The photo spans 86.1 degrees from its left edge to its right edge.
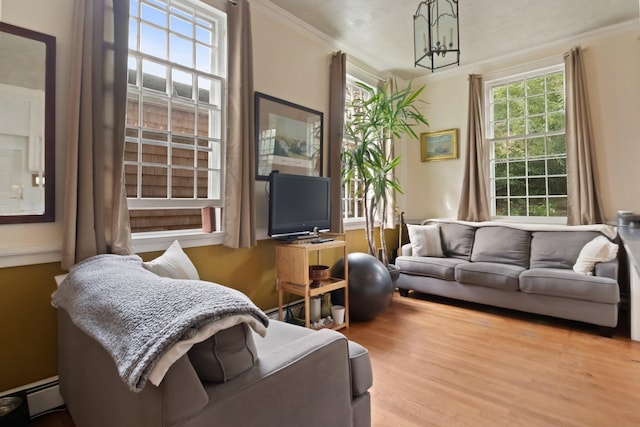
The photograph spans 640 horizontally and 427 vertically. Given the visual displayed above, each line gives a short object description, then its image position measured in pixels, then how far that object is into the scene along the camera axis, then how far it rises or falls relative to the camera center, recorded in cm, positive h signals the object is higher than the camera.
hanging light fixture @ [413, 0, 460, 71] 217 +121
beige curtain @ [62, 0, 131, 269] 191 +50
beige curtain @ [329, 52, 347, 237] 370 +99
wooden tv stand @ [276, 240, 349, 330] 277 -47
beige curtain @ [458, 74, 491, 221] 436 +72
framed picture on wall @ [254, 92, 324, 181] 304 +79
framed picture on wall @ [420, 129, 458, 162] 469 +105
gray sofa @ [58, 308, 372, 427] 87 -53
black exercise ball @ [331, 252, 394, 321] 317 -64
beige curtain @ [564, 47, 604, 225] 361 +72
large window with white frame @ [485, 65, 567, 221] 404 +93
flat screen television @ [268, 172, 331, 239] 281 +13
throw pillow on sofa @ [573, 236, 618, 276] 300 -31
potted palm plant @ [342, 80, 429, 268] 373 +73
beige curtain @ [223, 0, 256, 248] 267 +65
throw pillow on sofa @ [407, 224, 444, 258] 414 -26
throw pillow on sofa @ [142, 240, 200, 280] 185 -25
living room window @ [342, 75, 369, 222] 420 +42
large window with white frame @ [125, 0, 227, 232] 238 +106
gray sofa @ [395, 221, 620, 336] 291 -51
